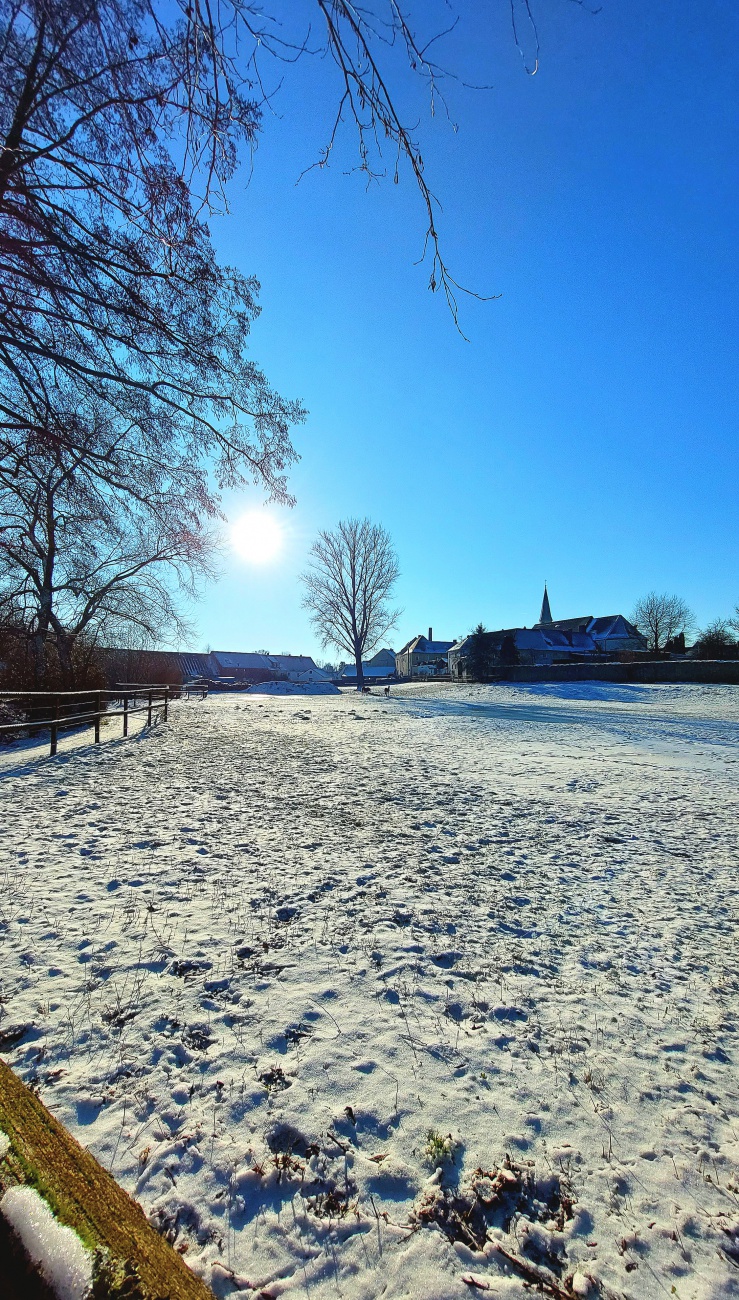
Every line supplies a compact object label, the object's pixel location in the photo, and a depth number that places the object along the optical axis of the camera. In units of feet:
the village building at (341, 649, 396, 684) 329.11
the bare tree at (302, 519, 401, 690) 137.39
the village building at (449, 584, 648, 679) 155.33
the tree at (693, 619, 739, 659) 122.83
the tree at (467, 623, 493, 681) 138.10
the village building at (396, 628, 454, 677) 250.16
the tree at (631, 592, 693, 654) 213.66
